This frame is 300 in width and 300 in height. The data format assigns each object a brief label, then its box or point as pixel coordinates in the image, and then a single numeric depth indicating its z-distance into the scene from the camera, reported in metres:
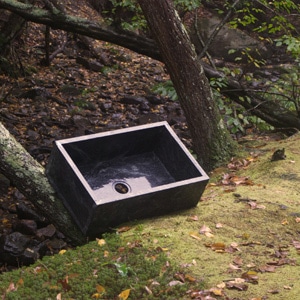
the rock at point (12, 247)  5.88
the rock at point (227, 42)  14.23
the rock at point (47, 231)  6.80
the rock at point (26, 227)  6.81
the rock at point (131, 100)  11.06
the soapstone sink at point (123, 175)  4.86
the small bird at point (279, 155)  6.54
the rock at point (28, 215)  7.06
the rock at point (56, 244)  6.58
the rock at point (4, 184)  7.82
